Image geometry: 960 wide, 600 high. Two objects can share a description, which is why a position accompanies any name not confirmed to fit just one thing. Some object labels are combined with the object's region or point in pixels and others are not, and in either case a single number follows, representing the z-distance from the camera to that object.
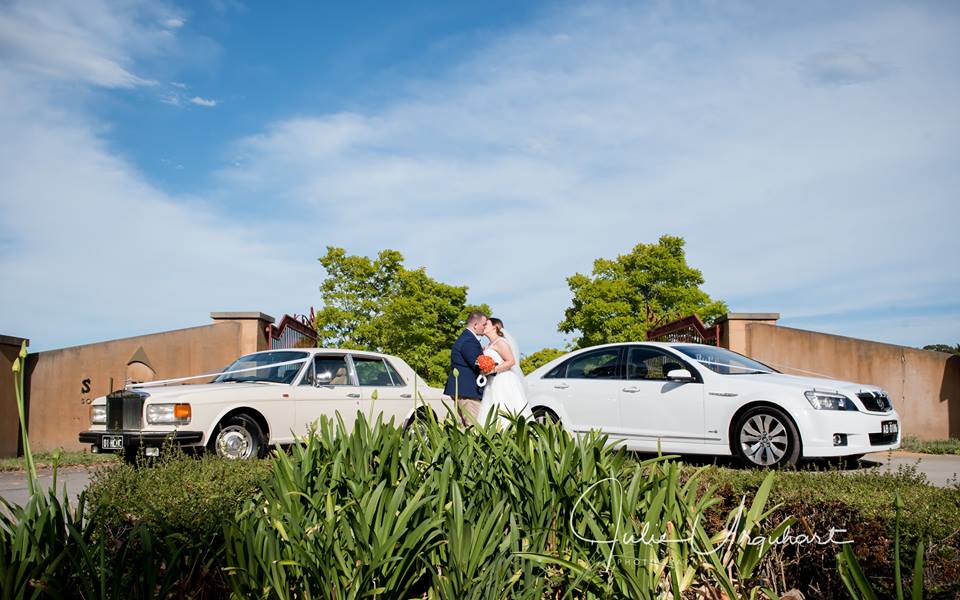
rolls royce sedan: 9.91
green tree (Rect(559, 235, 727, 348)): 40.69
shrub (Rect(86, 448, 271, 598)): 3.11
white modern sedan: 9.46
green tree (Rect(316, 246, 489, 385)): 34.97
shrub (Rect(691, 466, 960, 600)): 3.37
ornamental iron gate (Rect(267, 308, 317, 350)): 18.50
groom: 9.77
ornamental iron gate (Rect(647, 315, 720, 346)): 17.56
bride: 9.38
